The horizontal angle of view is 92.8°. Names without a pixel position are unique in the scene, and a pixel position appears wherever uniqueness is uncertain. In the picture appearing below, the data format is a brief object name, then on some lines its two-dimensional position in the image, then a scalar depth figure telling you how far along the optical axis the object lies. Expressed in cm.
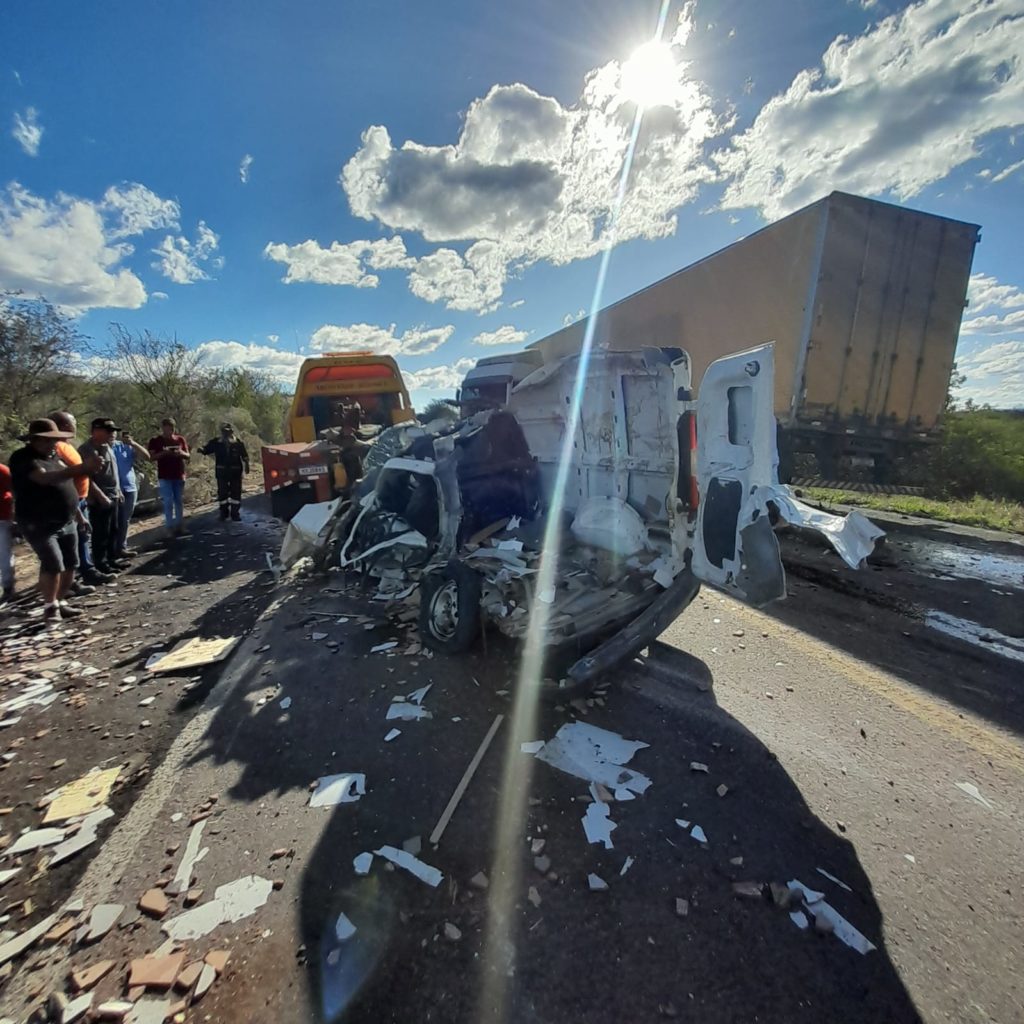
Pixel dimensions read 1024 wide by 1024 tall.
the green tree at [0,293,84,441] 918
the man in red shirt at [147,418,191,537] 722
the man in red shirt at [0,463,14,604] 453
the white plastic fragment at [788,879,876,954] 152
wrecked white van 260
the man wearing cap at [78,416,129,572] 566
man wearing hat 413
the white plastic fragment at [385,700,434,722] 279
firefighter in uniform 818
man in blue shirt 620
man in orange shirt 471
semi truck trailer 734
